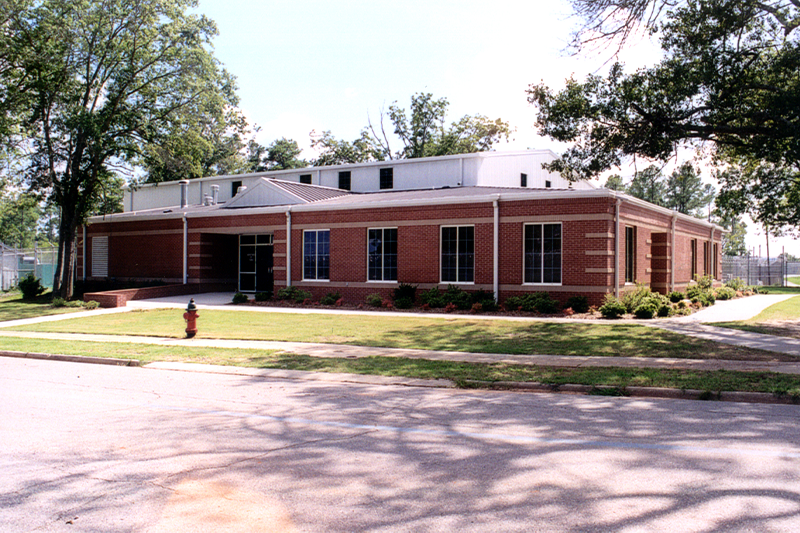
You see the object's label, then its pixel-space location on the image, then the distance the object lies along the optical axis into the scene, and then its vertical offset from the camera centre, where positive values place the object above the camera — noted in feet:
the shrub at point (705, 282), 96.15 -1.55
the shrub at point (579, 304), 67.87 -3.44
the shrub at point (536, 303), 68.85 -3.42
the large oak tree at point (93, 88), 86.28 +27.40
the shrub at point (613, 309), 63.87 -3.75
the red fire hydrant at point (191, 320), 54.44 -4.11
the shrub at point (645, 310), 63.57 -3.86
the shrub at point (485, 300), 71.00 -3.16
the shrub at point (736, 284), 112.06 -2.17
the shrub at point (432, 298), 74.38 -3.11
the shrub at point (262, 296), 87.75 -3.33
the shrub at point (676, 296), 79.31 -3.04
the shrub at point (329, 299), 82.12 -3.49
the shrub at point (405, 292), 77.10 -2.45
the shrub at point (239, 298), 86.48 -3.55
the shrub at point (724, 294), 97.27 -3.38
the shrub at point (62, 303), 87.28 -4.27
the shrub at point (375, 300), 78.18 -3.45
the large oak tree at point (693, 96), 53.72 +15.99
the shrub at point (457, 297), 72.84 -2.92
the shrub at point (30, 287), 103.19 -2.40
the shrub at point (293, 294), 85.25 -3.00
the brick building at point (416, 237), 70.95 +4.80
